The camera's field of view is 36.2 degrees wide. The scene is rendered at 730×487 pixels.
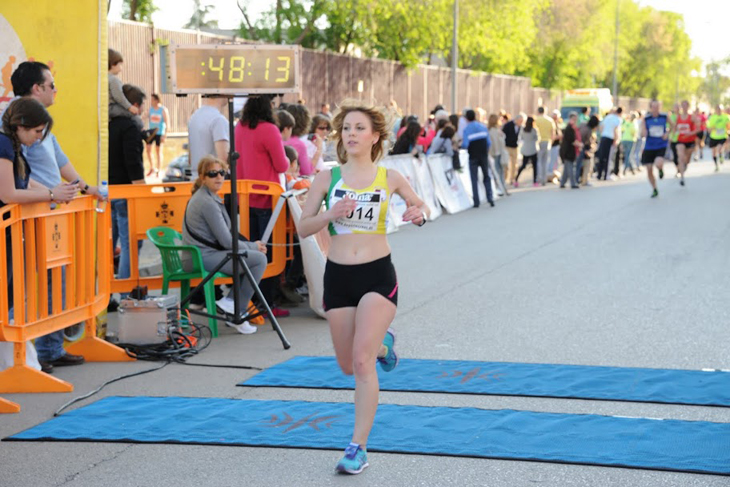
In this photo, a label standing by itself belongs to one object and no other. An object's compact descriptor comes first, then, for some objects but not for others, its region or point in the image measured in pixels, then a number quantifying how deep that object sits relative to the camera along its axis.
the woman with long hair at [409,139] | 19.78
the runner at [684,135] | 26.33
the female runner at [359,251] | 5.55
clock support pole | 9.06
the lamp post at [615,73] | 60.40
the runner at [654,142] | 23.14
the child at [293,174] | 10.86
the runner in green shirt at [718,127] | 35.16
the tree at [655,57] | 86.94
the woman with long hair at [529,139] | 27.30
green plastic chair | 9.34
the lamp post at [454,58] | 32.44
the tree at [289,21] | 35.47
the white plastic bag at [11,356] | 7.44
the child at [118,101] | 10.70
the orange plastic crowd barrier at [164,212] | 9.85
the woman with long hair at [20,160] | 7.19
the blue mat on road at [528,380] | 7.09
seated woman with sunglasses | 9.36
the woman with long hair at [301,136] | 11.77
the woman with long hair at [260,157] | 10.24
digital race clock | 9.05
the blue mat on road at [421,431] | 5.78
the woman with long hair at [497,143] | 24.67
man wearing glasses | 7.77
